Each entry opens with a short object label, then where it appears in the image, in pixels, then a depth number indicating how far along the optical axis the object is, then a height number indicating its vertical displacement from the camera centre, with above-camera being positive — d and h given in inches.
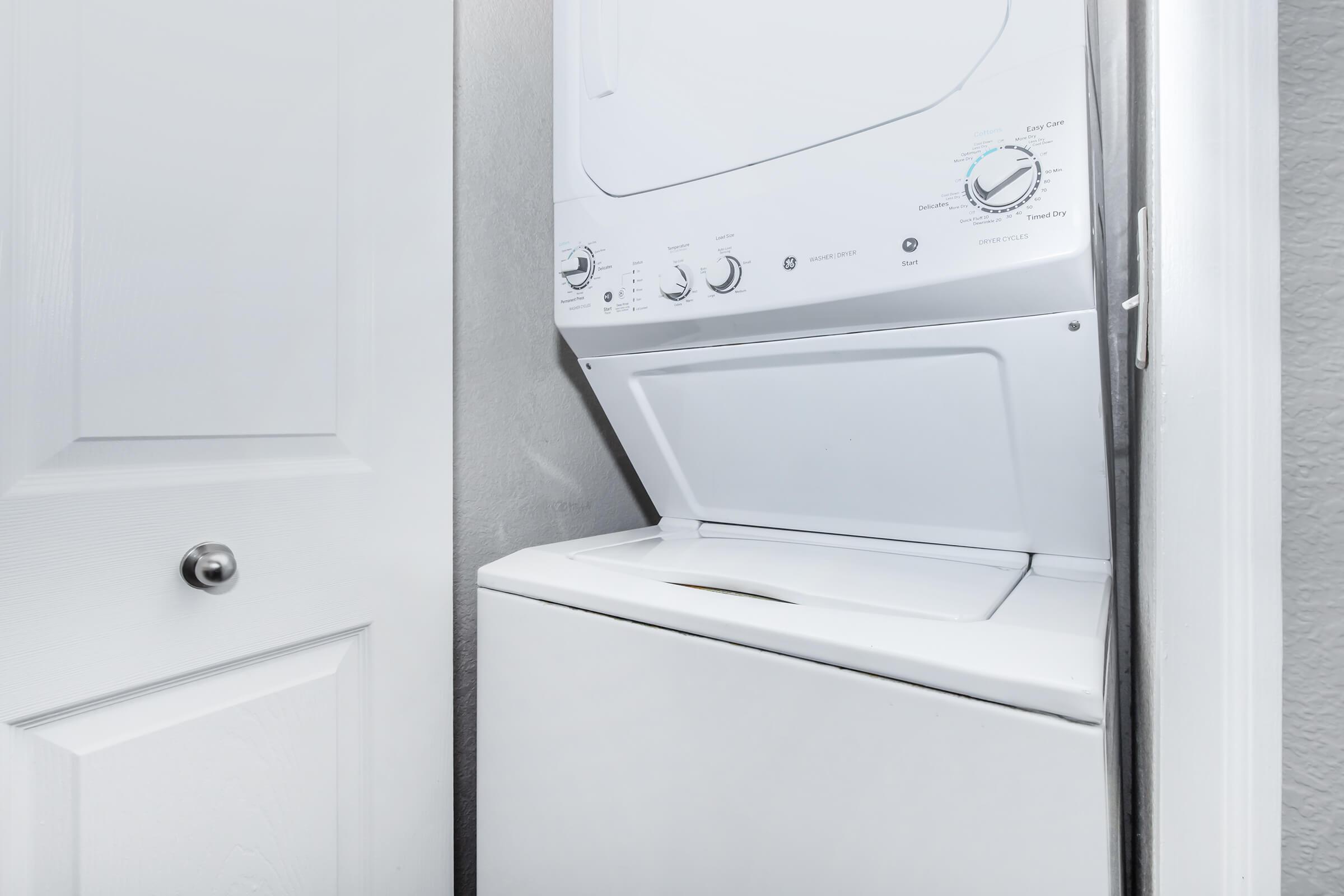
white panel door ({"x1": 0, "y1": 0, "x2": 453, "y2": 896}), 25.2 +0.7
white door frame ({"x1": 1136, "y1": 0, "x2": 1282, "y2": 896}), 10.6 +0.0
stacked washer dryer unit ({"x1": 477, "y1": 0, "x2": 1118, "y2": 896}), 22.1 -1.3
